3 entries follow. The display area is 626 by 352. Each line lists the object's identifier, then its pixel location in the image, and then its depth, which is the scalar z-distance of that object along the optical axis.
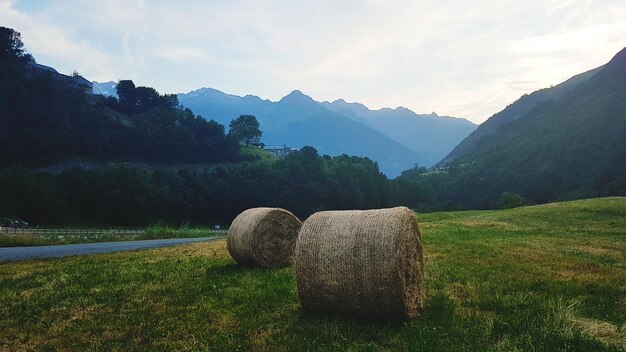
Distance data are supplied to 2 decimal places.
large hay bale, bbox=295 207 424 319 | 9.39
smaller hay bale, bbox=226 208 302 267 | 17.39
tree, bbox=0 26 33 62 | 140.75
